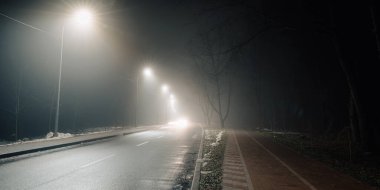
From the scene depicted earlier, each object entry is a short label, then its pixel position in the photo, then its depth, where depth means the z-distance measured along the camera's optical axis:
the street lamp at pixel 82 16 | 23.82
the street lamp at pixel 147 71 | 53.17
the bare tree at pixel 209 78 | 56.56
